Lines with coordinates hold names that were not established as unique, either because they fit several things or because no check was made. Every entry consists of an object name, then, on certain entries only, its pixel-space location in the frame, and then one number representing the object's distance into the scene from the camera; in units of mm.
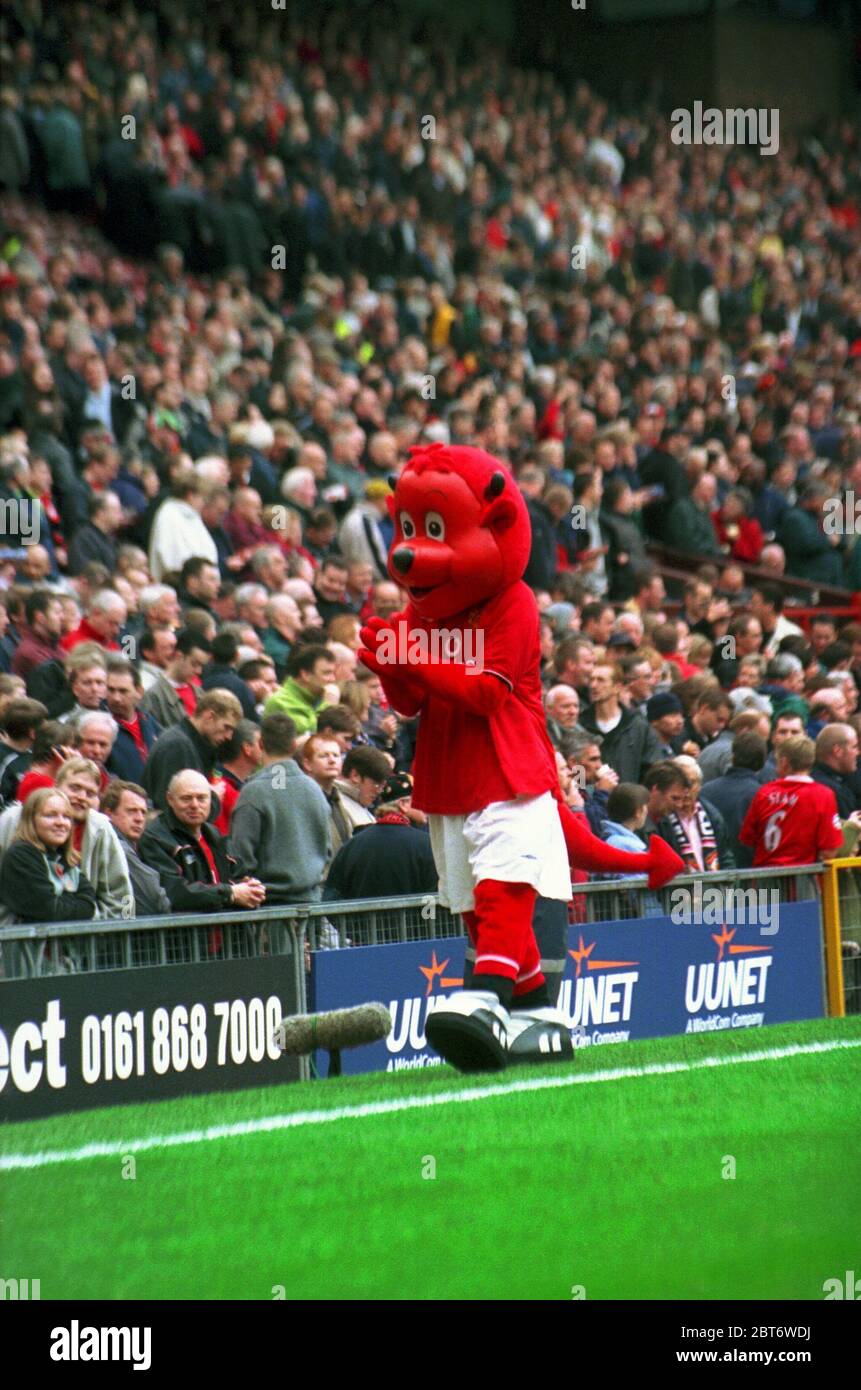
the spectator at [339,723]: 10922
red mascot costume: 8047
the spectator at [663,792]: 11531
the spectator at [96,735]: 10102
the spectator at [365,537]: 14836
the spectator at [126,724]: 10750
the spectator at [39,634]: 11297
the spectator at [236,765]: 10508
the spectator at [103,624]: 11586
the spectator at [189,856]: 9414
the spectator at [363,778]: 10586
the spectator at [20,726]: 9859
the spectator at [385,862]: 10062
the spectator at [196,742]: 10281
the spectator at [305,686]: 11569
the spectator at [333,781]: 10570
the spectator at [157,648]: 11789
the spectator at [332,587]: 13906
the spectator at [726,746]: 12898
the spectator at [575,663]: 12922
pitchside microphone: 8523
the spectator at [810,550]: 19672
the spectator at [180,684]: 11453
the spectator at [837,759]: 13023
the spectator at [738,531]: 19656
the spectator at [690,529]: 19078
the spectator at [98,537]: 13172
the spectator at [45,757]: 9414
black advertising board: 8336
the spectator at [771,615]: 16766
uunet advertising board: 9773
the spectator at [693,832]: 11629
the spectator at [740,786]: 12375
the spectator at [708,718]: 13359
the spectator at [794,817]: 12016
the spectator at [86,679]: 10516
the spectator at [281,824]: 9938
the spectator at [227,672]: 11719
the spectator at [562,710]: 12164
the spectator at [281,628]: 12992
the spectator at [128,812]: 9625
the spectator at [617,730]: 12625
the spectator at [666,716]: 12961
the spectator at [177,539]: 13672
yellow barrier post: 12000
